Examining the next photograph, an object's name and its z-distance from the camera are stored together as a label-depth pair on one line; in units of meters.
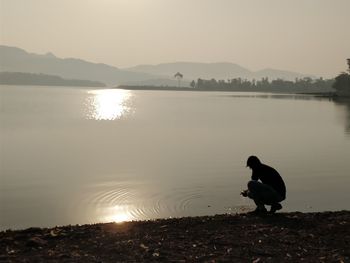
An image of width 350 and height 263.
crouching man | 10.50
